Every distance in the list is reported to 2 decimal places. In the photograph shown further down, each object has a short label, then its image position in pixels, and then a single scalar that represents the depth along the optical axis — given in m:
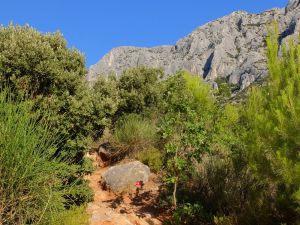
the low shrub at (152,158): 6.98
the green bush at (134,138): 8.07
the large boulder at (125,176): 6.40
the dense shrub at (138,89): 10.42
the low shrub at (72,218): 3.73
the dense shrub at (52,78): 5.06
